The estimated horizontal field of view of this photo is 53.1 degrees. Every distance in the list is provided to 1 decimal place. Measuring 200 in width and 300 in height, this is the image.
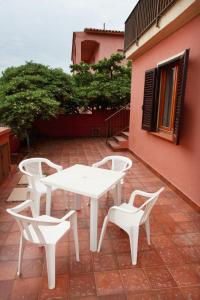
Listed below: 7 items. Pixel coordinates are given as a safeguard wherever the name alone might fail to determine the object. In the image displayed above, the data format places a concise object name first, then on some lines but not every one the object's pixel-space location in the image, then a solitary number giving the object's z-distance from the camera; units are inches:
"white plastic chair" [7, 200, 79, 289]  58.3
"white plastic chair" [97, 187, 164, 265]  74.2
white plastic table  79.2
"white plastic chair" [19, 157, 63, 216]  99.3
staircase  300.8
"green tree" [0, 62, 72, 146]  220.4
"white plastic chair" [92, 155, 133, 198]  117.3
